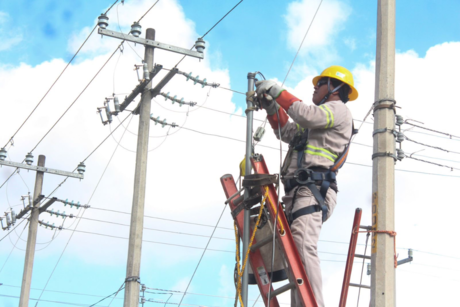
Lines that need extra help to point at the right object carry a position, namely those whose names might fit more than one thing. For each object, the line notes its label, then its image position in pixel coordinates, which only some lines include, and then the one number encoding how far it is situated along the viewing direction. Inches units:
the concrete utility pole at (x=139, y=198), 492.1
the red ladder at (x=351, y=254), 225.8
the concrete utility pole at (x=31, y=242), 775.7
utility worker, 220.4
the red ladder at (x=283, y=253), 213.0
